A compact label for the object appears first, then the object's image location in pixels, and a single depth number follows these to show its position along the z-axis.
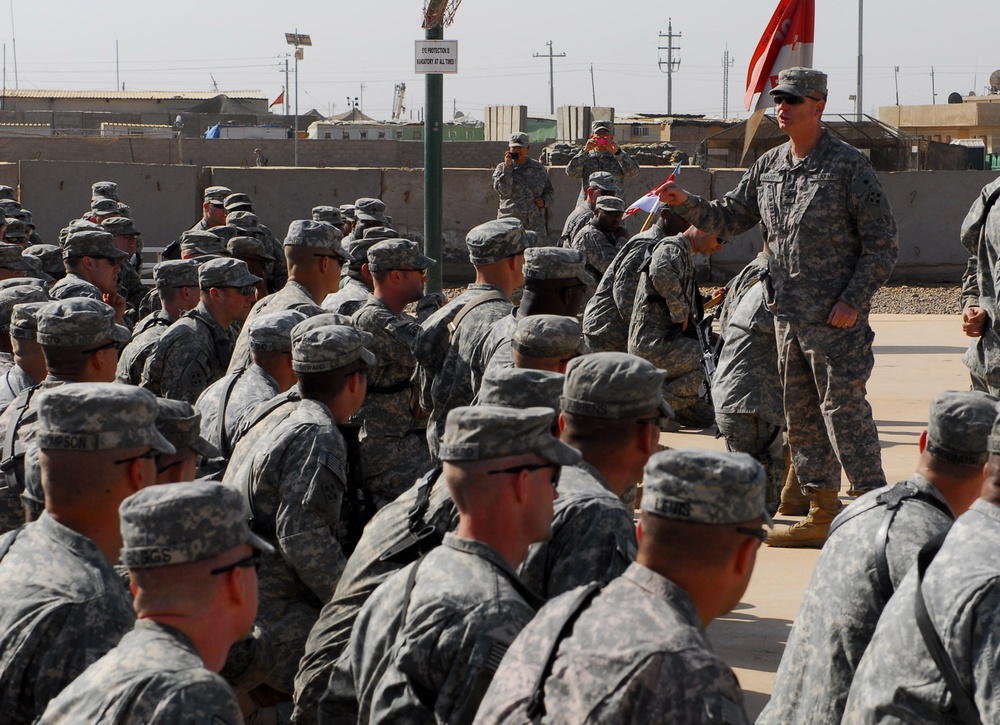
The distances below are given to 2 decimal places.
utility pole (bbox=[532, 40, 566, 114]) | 107.31
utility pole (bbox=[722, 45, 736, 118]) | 122.92
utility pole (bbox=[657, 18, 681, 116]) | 98.44
